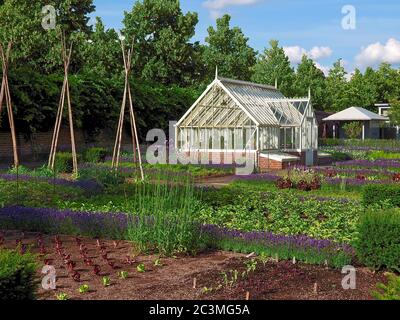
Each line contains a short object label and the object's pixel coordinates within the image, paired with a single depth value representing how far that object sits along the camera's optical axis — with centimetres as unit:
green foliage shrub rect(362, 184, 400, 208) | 1154
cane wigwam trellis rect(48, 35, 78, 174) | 1541
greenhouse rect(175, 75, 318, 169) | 2386
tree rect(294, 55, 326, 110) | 4907
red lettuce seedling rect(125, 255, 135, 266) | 721
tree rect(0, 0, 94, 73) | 3181
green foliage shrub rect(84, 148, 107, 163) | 2288
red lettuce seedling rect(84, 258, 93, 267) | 698
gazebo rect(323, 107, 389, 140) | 4422
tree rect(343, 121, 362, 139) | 4431
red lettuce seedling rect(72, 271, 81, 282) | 632
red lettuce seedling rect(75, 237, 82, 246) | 819
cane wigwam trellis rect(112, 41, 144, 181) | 1547
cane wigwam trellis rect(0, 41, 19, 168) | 1198
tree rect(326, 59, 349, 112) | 5403
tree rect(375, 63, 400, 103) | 5562
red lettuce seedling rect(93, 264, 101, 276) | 658
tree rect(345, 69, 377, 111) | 5500
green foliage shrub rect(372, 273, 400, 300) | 488
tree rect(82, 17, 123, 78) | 3541
